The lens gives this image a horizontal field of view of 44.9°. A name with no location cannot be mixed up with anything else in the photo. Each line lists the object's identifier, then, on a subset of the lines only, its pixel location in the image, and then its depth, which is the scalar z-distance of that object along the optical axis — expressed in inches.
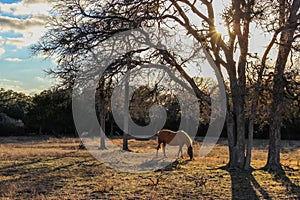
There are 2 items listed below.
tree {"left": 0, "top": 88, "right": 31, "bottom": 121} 2036.2
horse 690.4
